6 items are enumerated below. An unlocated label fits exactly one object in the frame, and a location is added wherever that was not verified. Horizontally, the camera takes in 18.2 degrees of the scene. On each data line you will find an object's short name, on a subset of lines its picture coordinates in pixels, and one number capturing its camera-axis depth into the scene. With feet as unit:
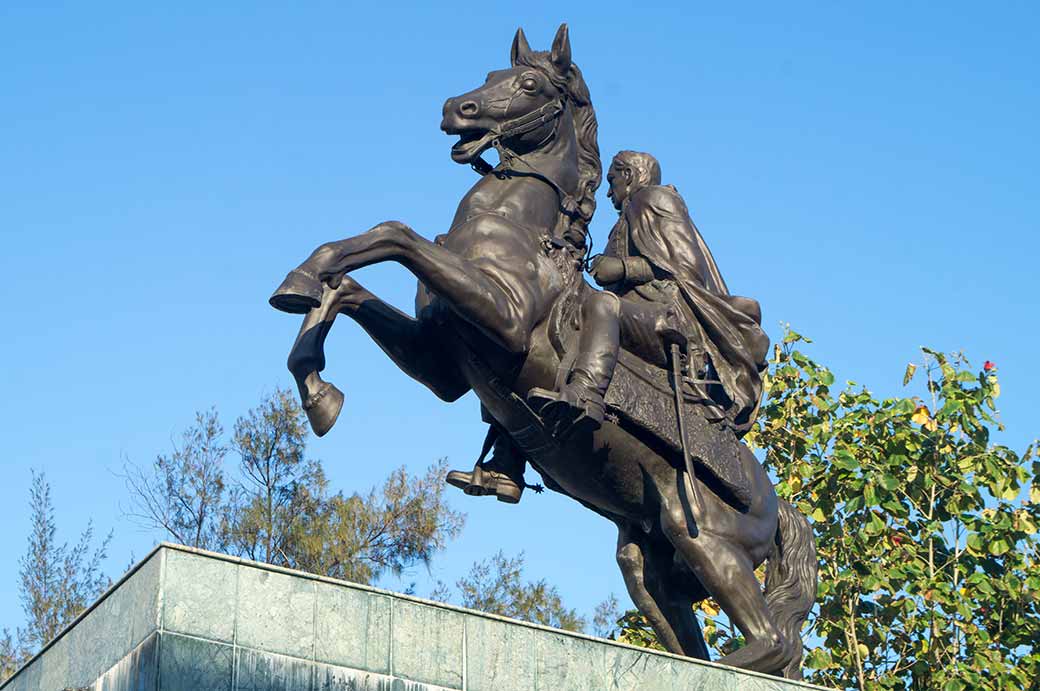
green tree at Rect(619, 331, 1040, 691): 91.92
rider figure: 56.81
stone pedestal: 42.35
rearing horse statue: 54.02
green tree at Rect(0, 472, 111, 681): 109.15
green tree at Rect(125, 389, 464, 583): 110.33
